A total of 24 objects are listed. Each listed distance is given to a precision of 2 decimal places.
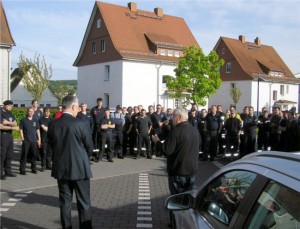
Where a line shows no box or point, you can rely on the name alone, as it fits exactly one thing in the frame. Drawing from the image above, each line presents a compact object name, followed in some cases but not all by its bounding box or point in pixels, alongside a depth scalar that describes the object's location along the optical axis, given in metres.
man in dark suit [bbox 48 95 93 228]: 5.39
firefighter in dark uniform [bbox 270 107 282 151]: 14.18
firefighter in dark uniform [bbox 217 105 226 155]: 14.61
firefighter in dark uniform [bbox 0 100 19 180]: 10.06
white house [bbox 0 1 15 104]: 29.62
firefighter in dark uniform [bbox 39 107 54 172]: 11.60
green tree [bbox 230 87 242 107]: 55.59
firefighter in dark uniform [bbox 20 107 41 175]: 10.75
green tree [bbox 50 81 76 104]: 74.30
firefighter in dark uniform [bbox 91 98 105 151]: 13.79
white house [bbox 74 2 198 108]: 42.41
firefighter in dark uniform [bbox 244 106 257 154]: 13.98
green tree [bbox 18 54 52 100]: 45.00
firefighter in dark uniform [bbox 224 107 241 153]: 14.09
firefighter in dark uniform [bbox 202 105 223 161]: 14.14
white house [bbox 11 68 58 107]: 61.69
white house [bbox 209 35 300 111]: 56.62
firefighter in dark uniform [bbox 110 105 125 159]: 14.41
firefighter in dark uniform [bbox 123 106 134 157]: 15.37
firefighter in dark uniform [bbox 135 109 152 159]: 14.70
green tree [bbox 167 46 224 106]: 41.81
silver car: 2.08
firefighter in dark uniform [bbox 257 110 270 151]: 14.72
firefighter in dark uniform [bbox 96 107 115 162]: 13.65
